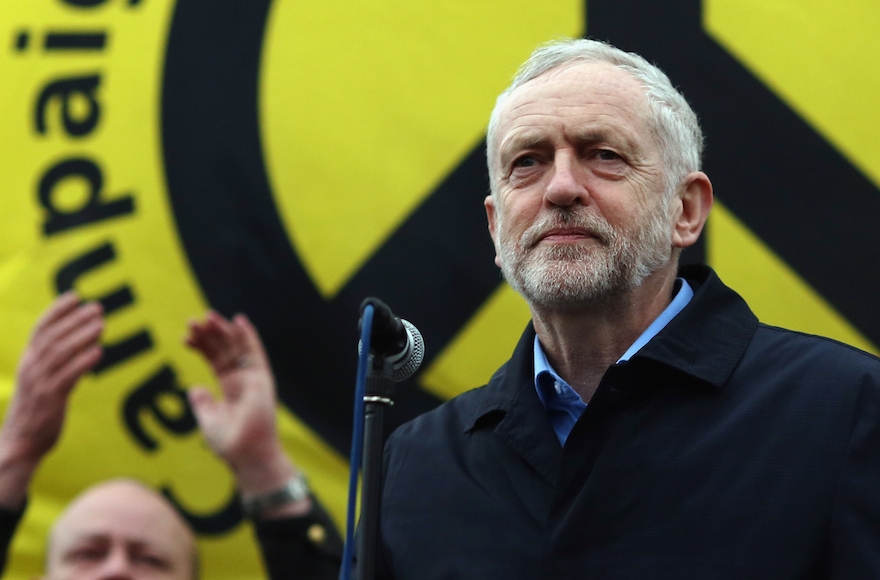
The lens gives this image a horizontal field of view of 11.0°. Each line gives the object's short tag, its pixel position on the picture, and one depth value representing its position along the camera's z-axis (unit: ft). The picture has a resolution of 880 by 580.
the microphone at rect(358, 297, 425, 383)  12.33
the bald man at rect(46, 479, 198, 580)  14.05
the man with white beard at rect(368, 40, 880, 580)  12.45
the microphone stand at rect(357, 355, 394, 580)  12.24
